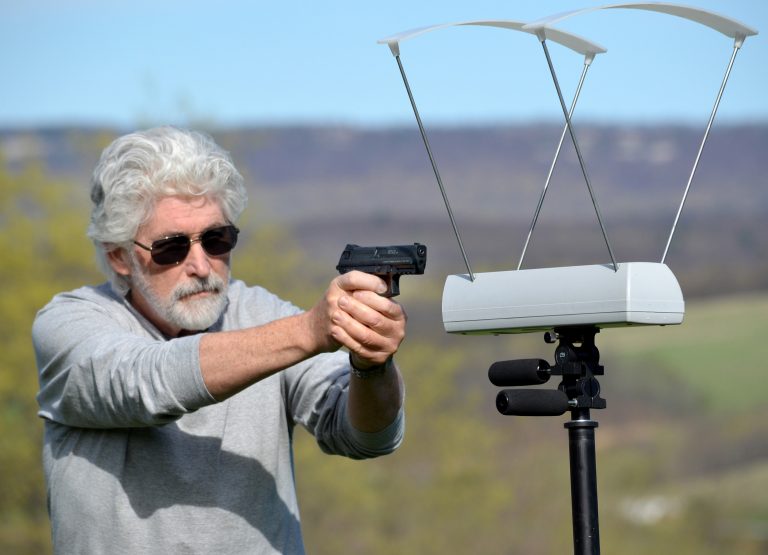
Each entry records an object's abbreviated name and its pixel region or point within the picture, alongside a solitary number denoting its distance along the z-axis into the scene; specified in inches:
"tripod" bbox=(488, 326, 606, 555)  185.6
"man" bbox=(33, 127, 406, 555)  225.8
